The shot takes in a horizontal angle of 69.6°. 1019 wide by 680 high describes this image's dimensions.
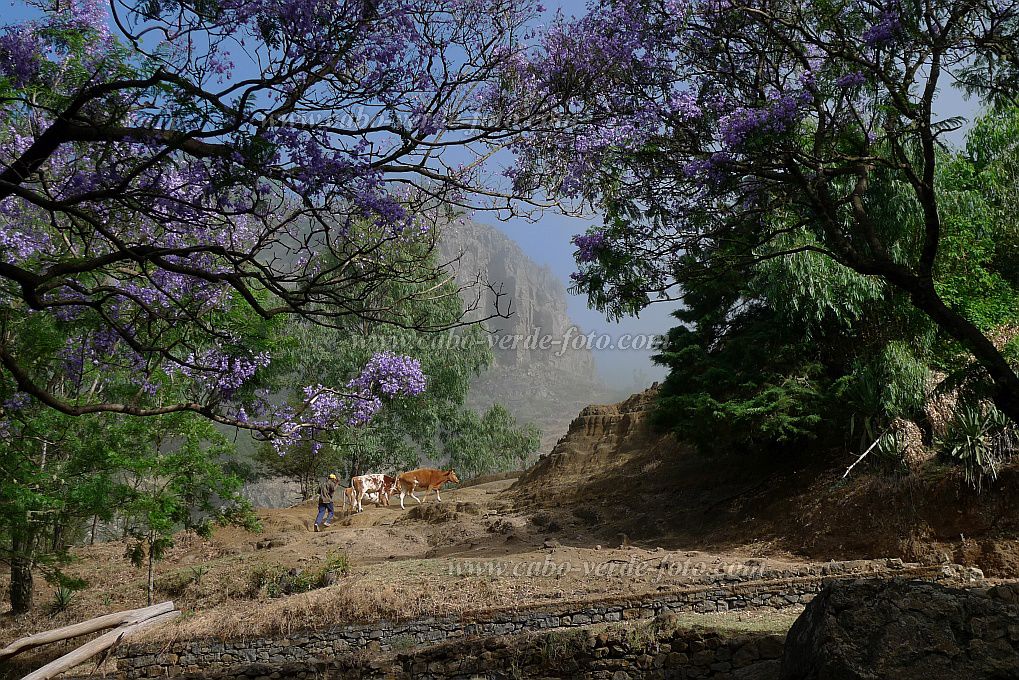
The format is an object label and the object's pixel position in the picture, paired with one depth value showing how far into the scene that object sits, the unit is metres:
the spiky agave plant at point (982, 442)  12.24
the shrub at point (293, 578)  14.14
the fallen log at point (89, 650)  10.10
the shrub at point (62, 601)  15.64
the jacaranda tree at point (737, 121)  7.27
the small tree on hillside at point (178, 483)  11.85
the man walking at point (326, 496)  20.00
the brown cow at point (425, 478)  25.12
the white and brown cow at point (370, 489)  23.53
